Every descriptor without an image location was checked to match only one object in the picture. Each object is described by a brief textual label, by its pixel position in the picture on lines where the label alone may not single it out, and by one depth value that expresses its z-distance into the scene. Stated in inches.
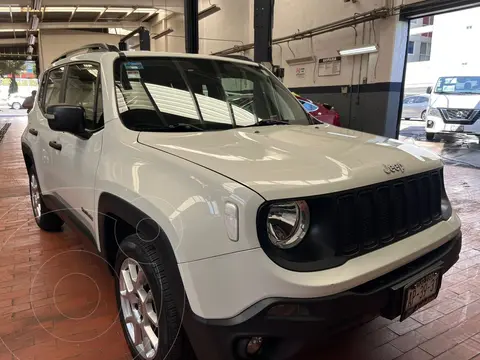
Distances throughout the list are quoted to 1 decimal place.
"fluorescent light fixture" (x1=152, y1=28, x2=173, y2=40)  695.1
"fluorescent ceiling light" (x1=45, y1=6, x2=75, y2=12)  604.4
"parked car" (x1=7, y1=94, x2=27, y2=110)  1186.0
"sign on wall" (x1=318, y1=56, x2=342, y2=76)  425.1
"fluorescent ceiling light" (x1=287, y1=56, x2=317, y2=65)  458.6
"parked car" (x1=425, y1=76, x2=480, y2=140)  396.2
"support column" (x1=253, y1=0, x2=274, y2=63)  245.9
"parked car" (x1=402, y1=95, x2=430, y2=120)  637.9
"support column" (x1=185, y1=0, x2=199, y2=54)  321.1
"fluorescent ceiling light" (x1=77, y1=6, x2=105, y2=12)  632.3
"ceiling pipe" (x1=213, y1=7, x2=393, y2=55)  353.1
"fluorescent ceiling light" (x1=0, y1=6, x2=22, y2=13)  568.1
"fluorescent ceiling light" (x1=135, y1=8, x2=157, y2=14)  656.4
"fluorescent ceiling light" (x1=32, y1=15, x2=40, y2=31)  643.5
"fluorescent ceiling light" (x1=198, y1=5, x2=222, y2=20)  527.8
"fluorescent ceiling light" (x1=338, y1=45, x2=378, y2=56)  360.8
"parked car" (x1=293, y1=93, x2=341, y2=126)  329.1
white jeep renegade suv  53.1
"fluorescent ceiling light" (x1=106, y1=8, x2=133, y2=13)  648.4
